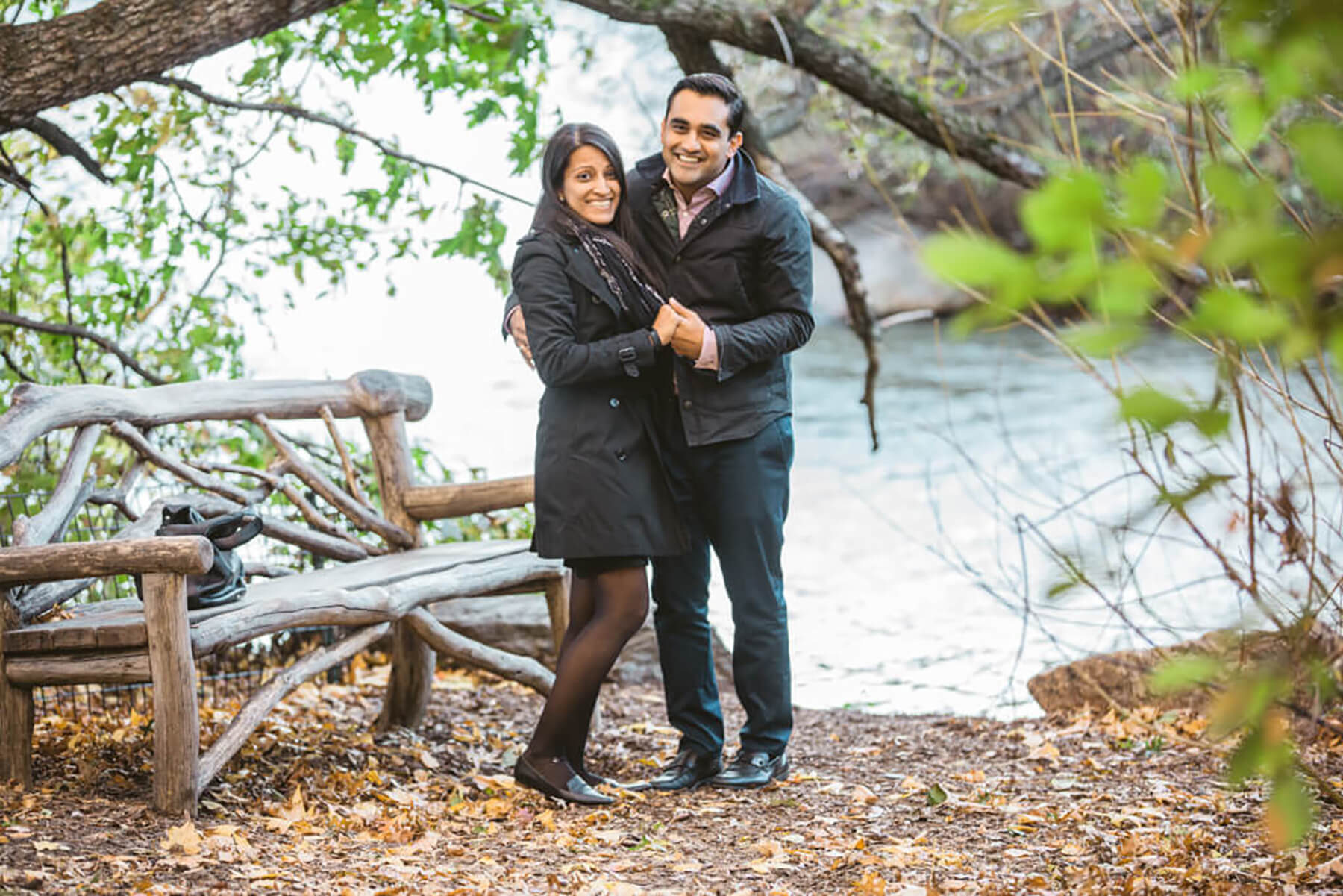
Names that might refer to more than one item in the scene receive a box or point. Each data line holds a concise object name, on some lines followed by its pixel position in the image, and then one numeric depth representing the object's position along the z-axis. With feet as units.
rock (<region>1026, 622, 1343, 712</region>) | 33.64
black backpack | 29.99
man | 30.49
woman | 30.01
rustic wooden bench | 29.26
